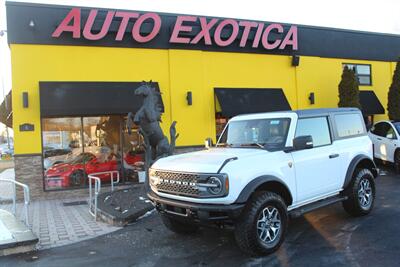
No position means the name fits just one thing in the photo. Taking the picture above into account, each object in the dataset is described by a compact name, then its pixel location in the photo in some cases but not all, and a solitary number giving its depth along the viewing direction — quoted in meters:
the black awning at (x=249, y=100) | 14.40
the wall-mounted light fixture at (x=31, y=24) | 12.01
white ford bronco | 5.25
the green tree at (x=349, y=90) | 16.27
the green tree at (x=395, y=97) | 17.28
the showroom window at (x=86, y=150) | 12.48
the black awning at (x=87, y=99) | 12.00
